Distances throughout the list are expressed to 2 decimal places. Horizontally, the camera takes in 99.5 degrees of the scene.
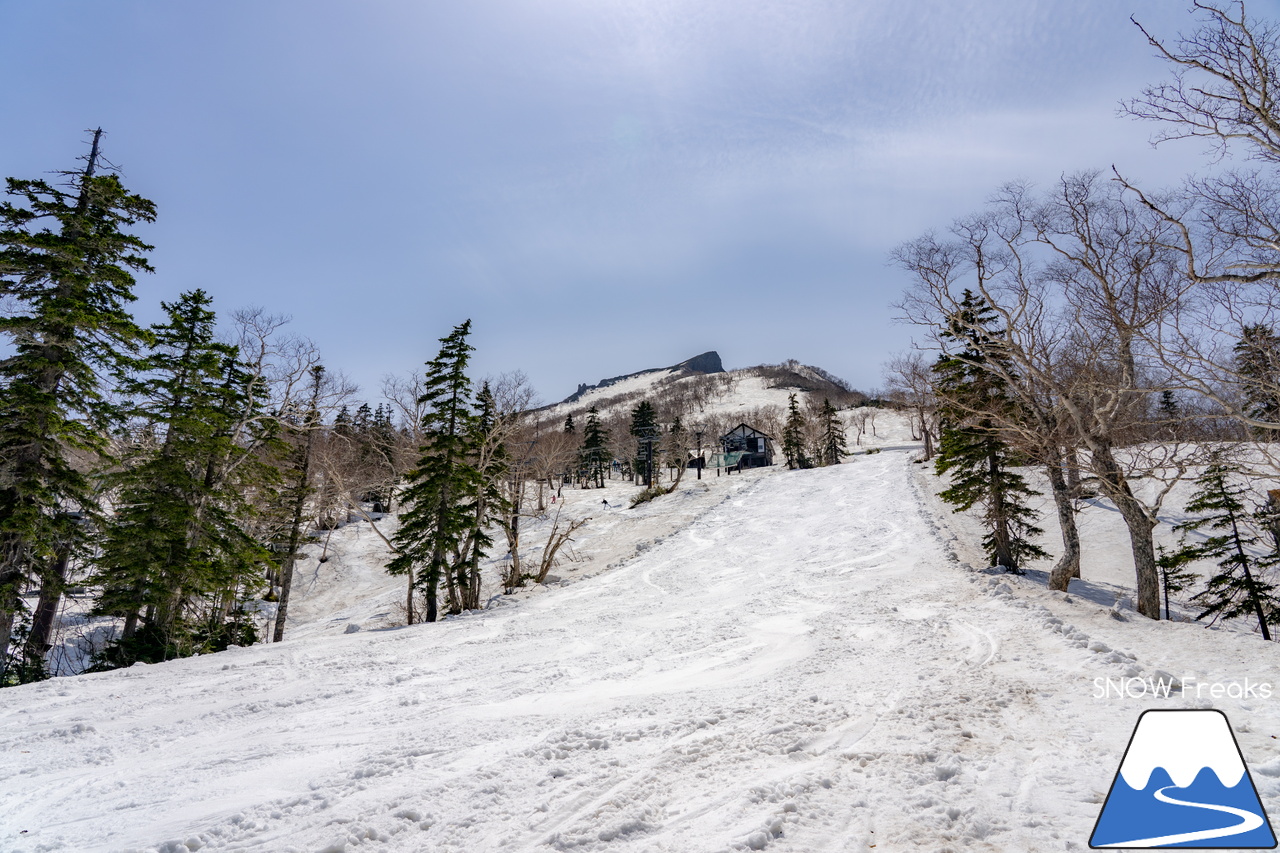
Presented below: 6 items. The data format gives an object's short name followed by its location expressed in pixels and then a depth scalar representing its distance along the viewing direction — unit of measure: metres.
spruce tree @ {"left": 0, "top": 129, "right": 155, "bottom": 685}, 11.81
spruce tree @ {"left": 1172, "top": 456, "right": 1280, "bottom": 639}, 16.97
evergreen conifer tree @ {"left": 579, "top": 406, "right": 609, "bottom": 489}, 66.31
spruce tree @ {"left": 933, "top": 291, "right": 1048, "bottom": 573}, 17.58
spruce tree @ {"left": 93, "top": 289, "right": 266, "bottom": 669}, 12.94
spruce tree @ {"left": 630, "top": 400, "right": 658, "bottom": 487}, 61.06
